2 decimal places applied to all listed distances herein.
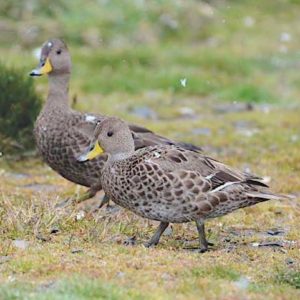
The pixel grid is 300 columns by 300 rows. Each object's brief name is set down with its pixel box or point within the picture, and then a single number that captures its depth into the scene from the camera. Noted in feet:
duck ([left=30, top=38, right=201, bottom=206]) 54.13
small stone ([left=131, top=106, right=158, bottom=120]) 88.28
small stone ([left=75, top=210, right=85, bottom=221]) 46.73
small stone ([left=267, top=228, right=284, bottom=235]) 50.70
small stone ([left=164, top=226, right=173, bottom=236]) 48.39
